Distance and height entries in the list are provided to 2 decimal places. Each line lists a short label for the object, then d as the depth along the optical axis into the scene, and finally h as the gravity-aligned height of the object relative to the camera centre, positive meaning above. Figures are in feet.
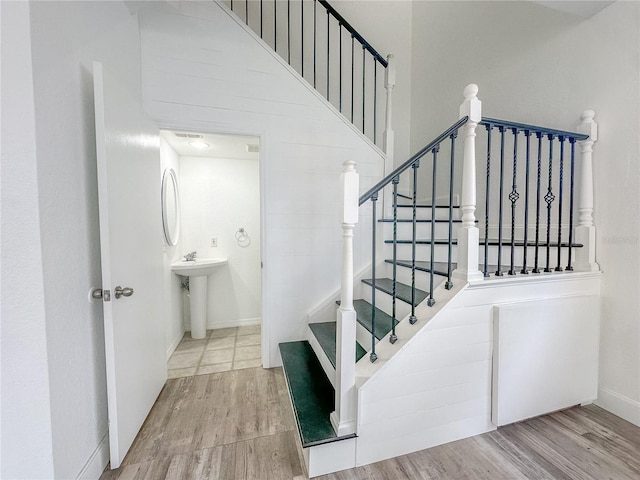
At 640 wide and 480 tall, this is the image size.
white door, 4.43 -0.55
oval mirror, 8.79 +0.55
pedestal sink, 9.75 -2.58
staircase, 4.60 -2.23
